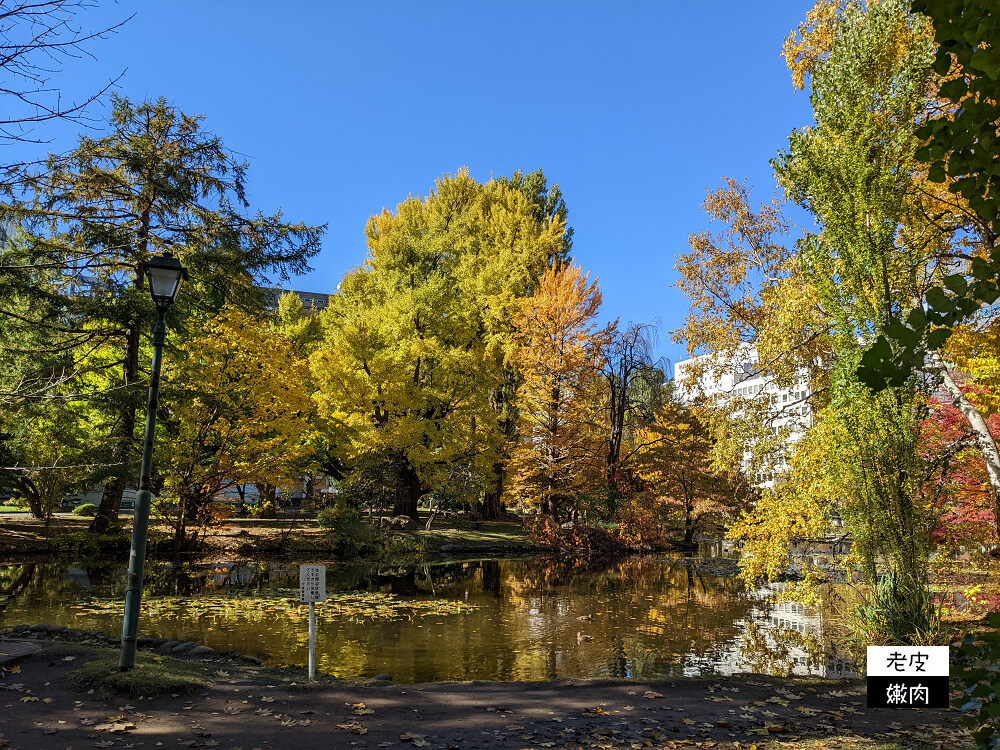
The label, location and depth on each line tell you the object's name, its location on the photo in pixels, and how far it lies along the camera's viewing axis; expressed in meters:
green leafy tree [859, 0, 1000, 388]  1.69
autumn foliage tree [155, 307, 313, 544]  19.39
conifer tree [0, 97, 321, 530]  18.28
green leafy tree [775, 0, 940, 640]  8.92
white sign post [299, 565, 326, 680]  7.99
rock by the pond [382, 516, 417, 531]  24.59
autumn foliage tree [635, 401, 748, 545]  26.98
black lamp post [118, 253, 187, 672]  6.60
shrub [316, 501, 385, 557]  21.91
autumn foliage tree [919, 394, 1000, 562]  9.80
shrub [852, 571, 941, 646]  8.34
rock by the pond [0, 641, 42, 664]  6.96
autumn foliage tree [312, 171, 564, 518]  24.22
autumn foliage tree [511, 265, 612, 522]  25.50
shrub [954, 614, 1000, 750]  1.85
